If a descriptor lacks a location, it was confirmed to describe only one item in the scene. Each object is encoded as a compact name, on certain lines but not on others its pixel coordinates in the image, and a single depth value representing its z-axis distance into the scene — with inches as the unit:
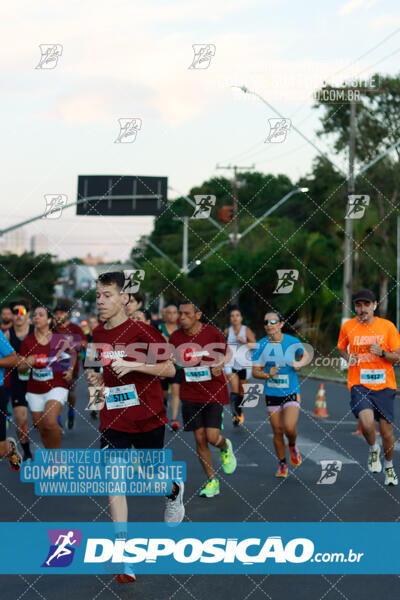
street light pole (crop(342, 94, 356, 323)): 1080.2
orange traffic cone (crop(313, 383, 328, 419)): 620.4
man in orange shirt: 363.3
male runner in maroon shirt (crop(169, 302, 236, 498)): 345.4
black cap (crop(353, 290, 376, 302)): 362.9
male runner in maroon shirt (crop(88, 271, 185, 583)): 237.0
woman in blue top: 377.1
